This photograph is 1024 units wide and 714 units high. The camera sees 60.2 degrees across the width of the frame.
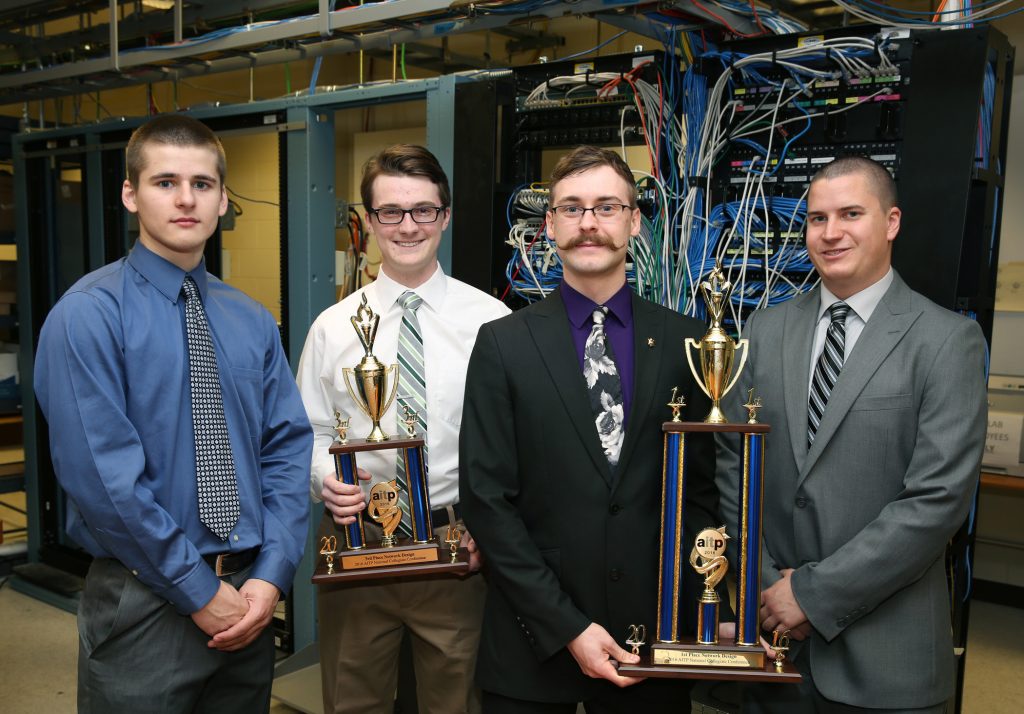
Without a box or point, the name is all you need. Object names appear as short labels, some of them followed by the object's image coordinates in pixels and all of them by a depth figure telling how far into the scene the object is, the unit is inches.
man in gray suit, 66.2
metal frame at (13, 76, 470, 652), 127.5
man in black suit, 64.9
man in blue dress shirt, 62.0
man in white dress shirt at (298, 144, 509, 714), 76.7
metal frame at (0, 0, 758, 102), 98.4
